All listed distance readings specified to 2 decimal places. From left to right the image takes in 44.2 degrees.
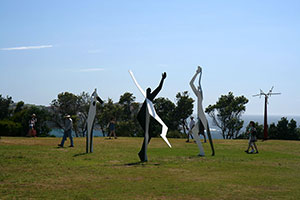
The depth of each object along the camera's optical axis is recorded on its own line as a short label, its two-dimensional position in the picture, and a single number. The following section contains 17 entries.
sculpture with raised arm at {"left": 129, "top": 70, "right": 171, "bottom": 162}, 15.60
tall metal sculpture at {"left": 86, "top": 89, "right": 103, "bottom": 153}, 19.14
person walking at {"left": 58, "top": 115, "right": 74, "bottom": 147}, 21.35
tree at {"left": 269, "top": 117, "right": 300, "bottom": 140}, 37.38
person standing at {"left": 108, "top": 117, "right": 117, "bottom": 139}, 27.87
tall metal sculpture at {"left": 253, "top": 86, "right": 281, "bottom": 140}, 30.90
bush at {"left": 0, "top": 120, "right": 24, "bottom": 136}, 33.36
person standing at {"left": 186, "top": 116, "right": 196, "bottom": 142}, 25.29
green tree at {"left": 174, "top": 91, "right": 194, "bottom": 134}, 46.53
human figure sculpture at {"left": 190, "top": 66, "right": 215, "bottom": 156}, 18.81
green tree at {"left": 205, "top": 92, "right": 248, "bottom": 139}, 50.41
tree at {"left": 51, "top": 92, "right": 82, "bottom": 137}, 50.50
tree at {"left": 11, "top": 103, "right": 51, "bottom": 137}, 36.25
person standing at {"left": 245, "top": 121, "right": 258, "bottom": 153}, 19.92
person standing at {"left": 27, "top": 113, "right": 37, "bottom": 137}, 26.95
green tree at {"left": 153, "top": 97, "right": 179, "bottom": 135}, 47.03
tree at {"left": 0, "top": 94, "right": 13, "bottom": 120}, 44.25
